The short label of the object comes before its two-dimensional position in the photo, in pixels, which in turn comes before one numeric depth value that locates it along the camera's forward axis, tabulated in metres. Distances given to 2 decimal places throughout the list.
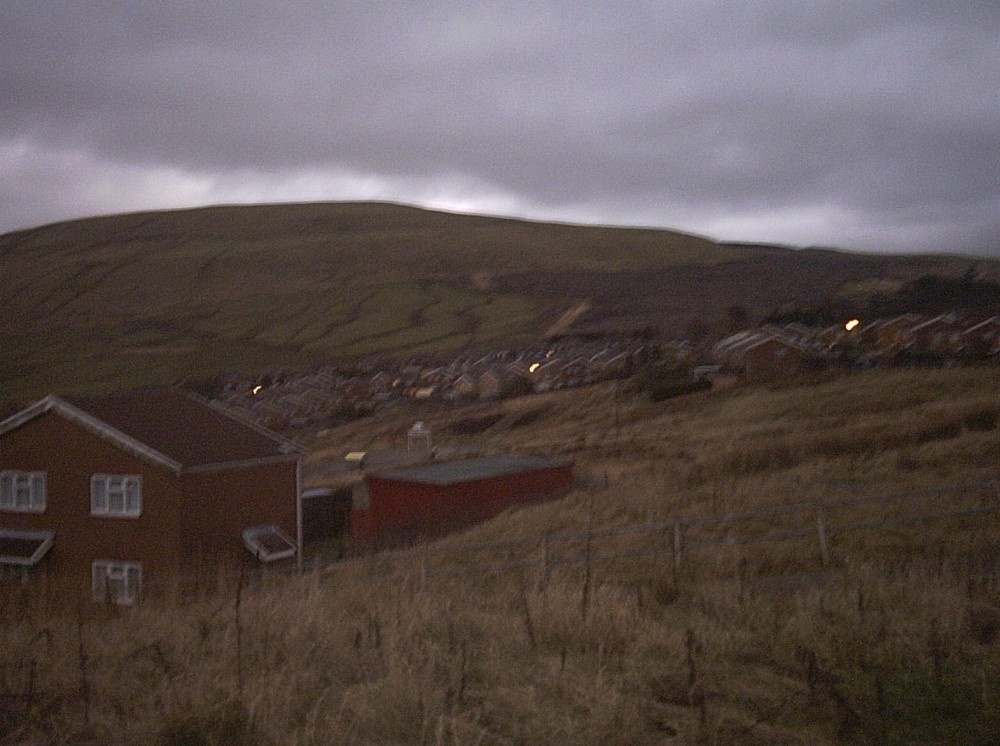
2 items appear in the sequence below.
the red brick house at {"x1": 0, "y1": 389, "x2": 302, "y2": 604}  24.67
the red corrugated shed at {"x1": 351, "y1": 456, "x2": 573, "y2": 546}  26.34
